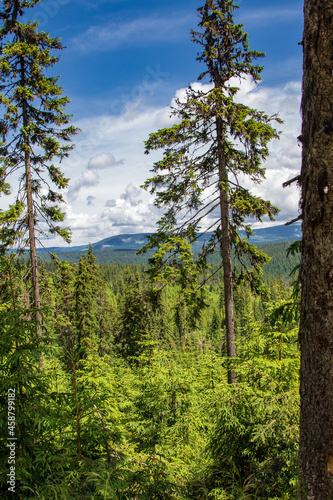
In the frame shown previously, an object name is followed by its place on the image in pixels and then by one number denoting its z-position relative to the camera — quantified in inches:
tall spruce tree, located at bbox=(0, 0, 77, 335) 390.6
